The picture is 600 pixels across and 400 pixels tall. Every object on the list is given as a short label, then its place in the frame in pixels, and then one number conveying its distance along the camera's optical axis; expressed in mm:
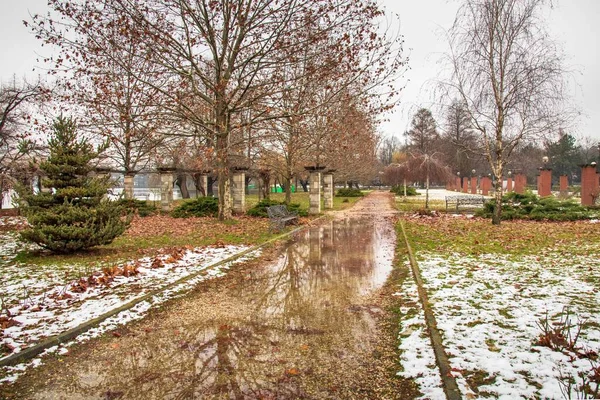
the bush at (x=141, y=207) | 21578
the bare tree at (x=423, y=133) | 67875
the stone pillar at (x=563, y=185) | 31875
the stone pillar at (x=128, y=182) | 24219
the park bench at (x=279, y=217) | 14440
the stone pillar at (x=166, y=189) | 23812
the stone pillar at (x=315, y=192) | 21953
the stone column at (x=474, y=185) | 53244
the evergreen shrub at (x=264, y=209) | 19797
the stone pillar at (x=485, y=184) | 49228
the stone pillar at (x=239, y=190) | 22102
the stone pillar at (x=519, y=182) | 40688
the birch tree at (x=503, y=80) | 14023
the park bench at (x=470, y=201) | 22812
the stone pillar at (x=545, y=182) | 32750
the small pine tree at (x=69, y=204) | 9055
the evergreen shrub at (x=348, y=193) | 45938
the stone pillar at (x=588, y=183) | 23719
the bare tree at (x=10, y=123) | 19992
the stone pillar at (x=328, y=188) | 26836
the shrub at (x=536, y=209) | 17703
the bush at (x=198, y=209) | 20734
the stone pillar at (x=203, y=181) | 34531
